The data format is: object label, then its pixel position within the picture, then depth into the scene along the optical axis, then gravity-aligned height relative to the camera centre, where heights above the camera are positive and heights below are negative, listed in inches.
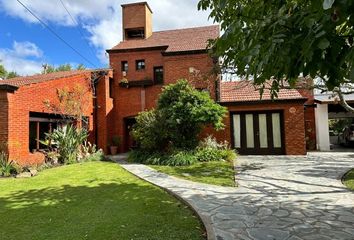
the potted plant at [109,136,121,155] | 783.6 -11.5
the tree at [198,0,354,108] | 80.1 +28.3
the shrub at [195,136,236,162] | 582.9 -32.8
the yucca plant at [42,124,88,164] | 581.3 -6.9
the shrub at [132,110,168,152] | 604.7 +9.1
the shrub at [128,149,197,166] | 550.3 -40.4
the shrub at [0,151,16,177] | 462.6 -39.9
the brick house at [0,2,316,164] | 569.7 +90.7
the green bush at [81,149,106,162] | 609.4 -38.4
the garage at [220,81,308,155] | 685.3 +22.7
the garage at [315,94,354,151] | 794.8 +11.2
